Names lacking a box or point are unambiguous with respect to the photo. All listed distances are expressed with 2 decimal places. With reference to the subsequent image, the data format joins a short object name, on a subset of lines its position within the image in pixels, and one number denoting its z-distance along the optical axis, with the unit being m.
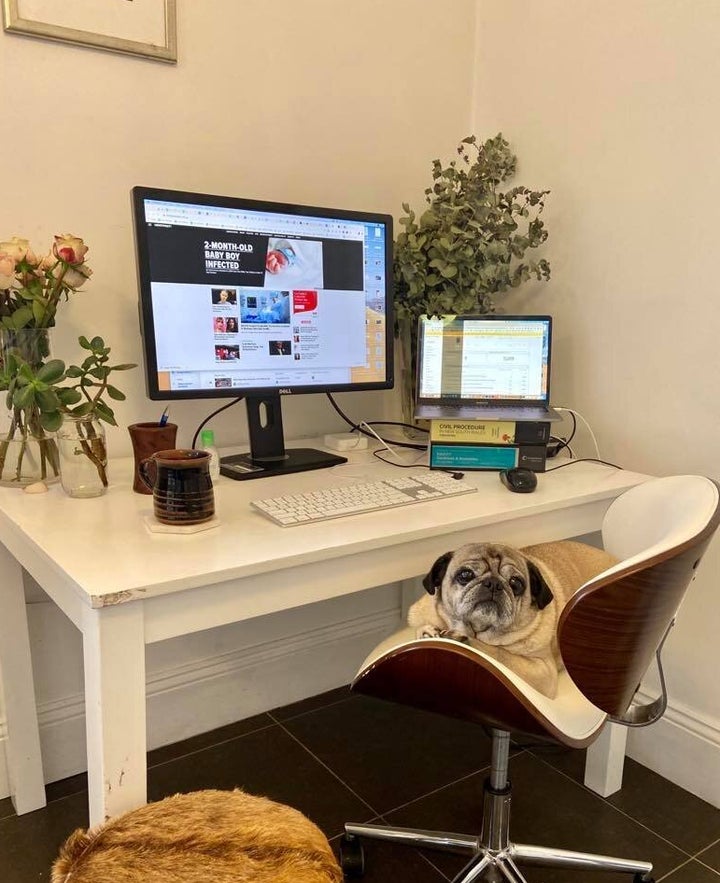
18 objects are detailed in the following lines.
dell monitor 1.40
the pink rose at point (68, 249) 1.31
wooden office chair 0.93
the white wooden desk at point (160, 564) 0.93
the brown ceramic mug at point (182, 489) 1.11
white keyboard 1.20
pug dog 1.14
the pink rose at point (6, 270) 1.27
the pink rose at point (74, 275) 1.34
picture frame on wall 1.40
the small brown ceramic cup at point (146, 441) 1.35
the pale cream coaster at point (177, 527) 1.11
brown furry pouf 0.82
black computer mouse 1.41
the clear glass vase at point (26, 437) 1.33
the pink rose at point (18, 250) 1.29
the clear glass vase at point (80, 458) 1.30
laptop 1.64
